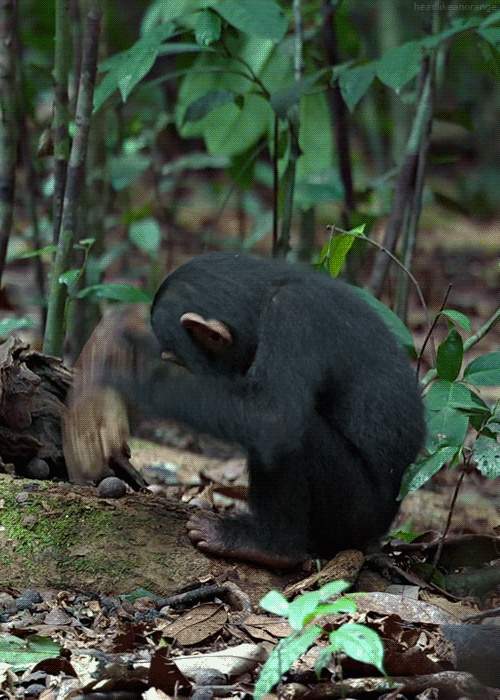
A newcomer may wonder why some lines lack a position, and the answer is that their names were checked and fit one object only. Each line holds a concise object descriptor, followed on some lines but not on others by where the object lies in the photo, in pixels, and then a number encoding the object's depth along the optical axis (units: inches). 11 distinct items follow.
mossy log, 301.6
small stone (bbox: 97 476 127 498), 330.6
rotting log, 332.5
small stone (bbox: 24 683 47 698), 237.1
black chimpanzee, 314.2
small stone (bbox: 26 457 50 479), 344.5
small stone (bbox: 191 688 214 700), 232.5
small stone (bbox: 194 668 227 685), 241.1
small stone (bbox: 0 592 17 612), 282.2
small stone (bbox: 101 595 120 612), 289.3
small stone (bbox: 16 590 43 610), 283.4
